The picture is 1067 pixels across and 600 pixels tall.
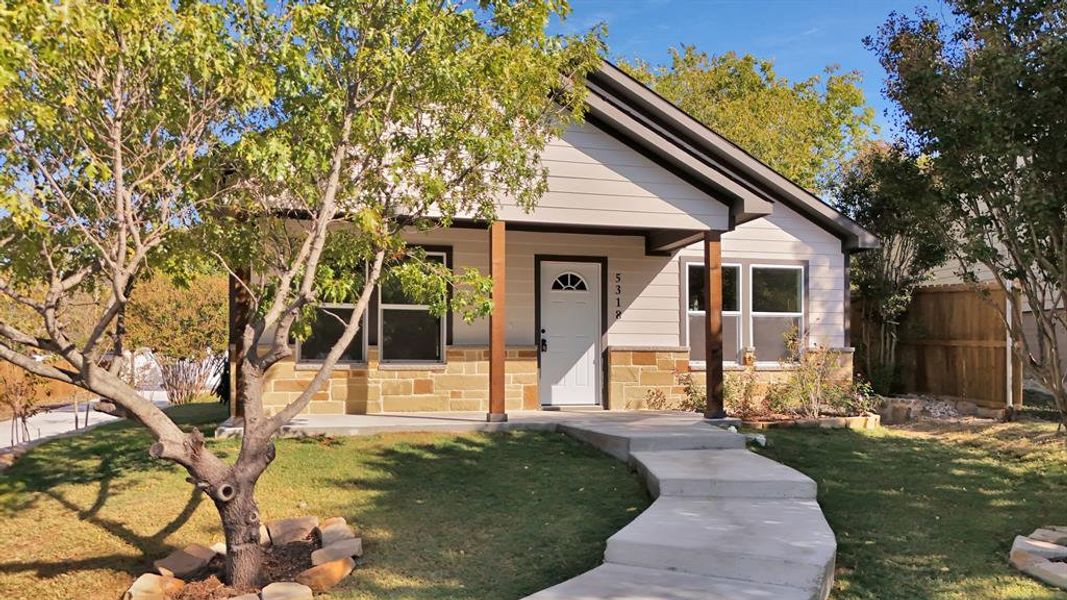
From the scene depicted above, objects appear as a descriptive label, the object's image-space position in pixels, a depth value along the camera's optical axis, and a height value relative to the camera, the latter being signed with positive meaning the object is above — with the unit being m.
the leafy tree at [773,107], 24.97 +7.70
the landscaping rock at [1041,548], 5.56 -1.54
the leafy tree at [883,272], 14.55 +1.20
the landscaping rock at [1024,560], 5.45 -1.58
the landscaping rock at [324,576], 5.30 -1.64
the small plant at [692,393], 12.26 -0.92
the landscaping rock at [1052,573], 5.16 -1.60
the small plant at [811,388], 11.53 -0.81
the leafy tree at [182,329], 16.41 +0.16
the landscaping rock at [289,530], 6.30 -1.57
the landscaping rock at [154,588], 5.14 -1.68
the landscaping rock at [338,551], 5.61 -1.57
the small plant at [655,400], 12.51 -1.03
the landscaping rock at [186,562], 5.57 -1.64
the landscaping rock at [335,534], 6.03 -1.54
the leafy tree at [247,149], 4.96 +1.40
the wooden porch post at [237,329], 9.71 +0.10
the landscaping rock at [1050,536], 5.93 -1.55
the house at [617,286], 10.48 +0.81
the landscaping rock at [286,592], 5.04 -1.66
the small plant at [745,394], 11.63 -0.95
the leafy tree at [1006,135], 6.20 +1.68
